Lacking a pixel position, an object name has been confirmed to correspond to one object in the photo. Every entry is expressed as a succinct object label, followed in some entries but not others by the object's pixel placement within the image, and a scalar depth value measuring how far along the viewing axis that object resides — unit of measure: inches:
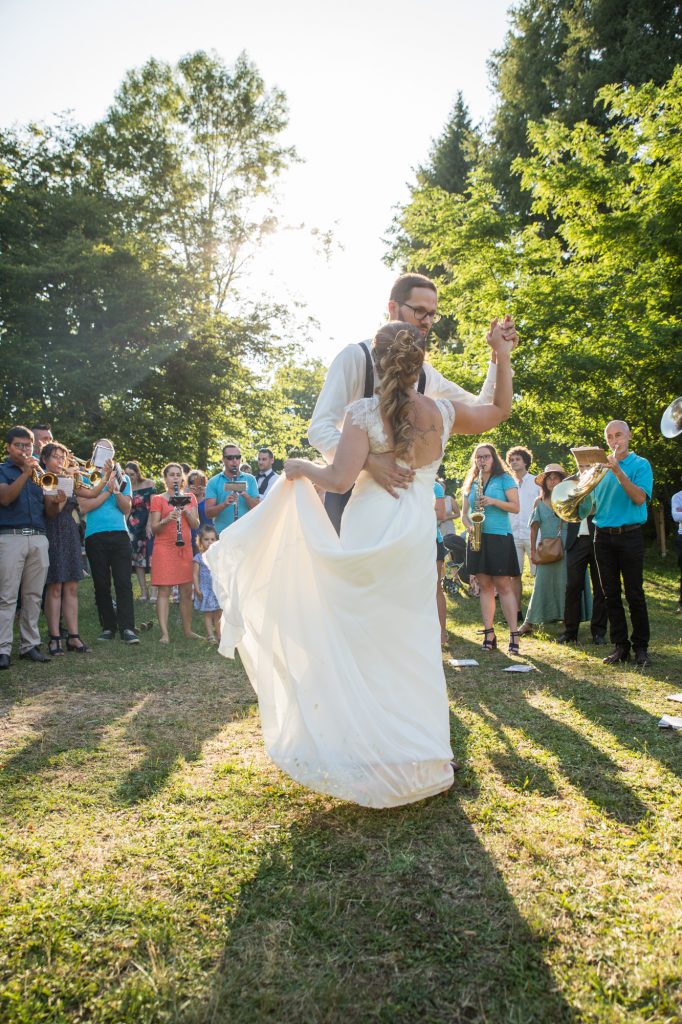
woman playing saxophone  319.0
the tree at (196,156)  1043.9
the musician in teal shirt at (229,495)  389.4
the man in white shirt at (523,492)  442.9
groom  150.1
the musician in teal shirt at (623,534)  291.1
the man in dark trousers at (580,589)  361.4
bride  138.2
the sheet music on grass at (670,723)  200.1
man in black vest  443.5
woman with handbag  382.0
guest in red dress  374.0
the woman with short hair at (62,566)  335.3
